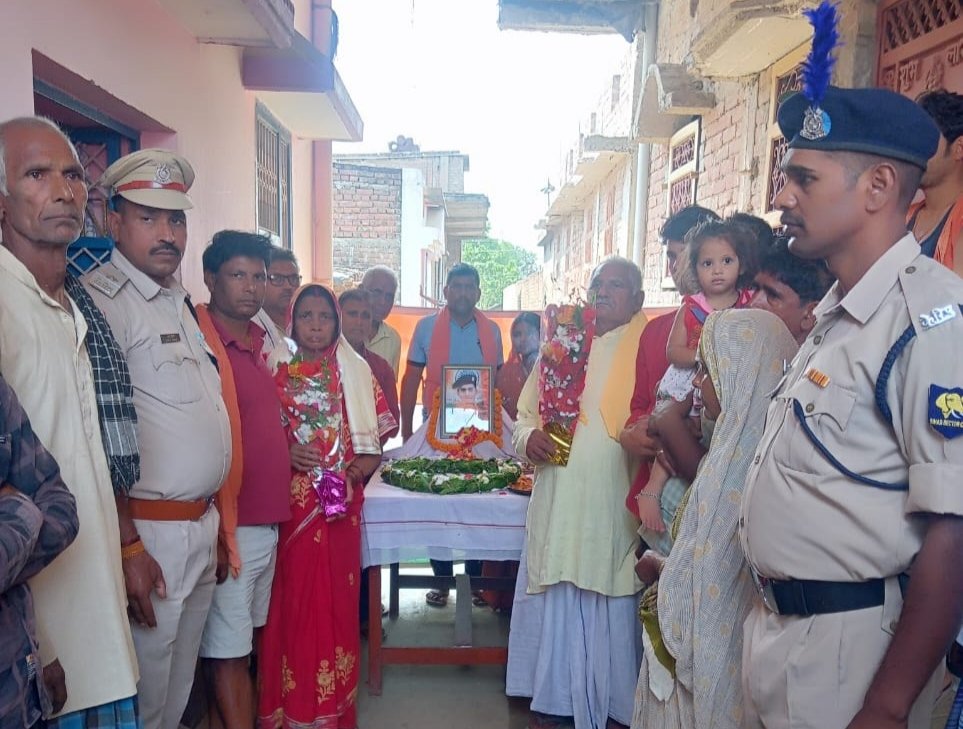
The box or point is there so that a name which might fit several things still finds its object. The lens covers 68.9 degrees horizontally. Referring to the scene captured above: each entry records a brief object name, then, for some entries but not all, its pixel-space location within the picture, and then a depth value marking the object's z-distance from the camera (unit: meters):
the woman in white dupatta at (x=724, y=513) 1.98
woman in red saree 3.05
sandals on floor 4.81
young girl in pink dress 2.56
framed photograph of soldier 4.27
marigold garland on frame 4.19
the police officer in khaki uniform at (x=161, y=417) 2.25
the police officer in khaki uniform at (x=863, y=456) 1.27
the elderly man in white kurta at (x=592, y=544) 3.07
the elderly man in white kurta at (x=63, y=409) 1.68
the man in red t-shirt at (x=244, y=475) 2.79
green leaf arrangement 3.62
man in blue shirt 4.88
